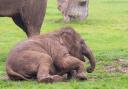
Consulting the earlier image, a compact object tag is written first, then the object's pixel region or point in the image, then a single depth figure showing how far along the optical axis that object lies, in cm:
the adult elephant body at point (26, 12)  1941
